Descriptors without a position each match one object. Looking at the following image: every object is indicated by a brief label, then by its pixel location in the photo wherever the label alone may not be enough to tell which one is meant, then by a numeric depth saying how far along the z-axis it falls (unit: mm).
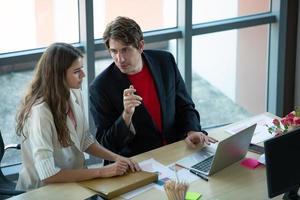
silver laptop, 3352
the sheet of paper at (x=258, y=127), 3870
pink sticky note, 3531
